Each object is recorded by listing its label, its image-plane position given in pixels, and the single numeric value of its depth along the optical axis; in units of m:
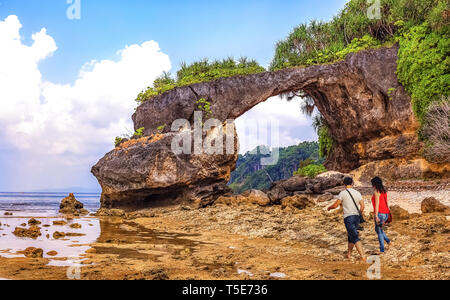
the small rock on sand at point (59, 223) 11.82
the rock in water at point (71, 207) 18.06
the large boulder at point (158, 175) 16.72
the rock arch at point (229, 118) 16.89
